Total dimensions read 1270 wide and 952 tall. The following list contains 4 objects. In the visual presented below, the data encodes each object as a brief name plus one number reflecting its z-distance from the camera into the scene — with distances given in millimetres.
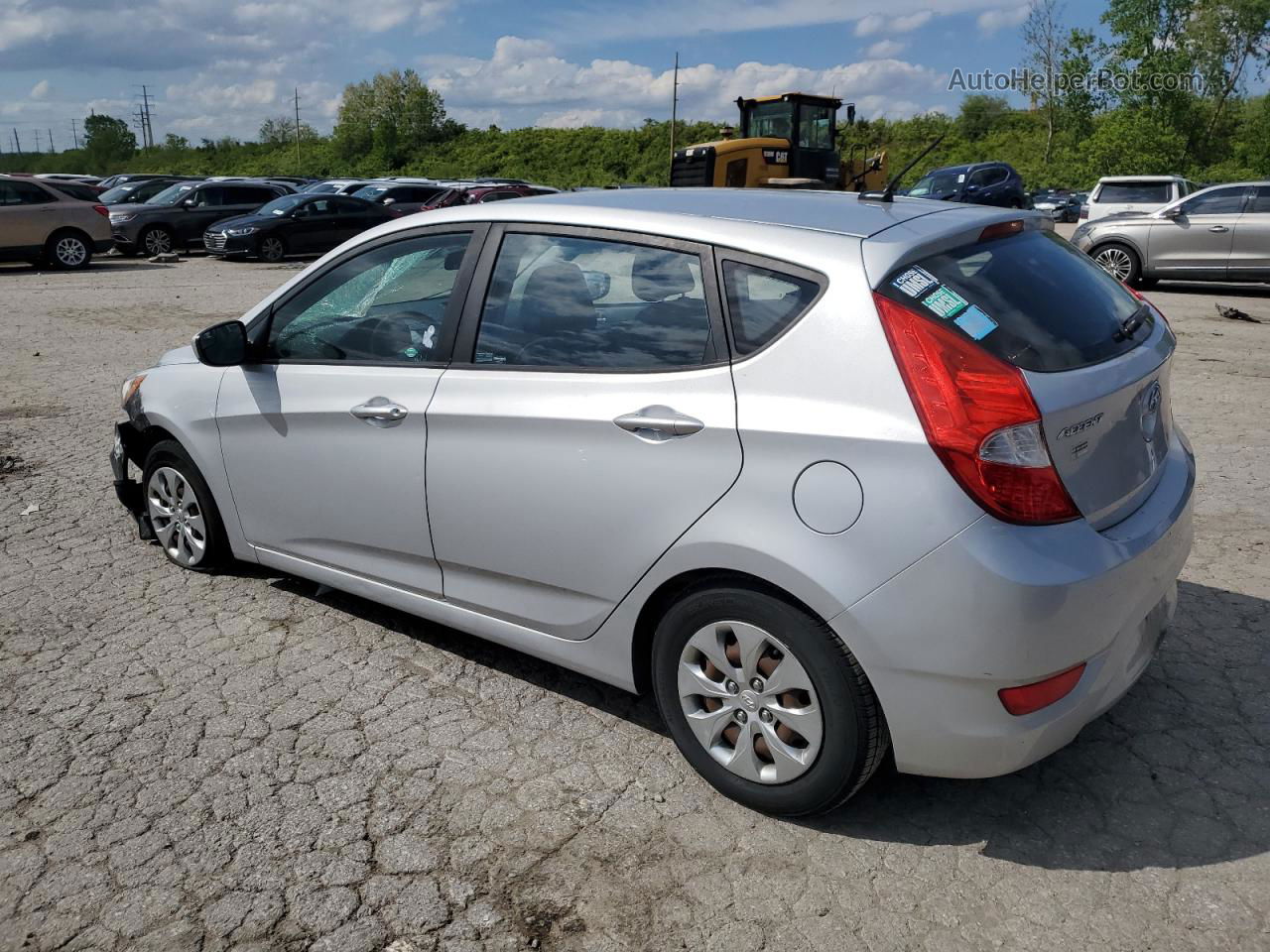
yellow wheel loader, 20281
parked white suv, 19375
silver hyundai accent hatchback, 2535
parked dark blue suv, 21234
